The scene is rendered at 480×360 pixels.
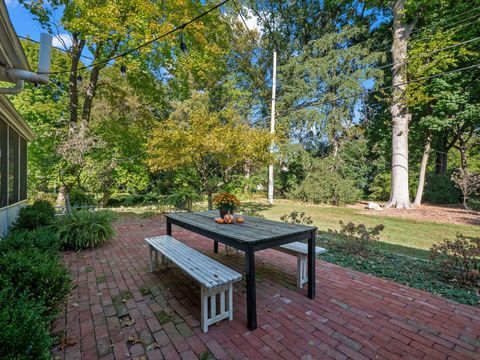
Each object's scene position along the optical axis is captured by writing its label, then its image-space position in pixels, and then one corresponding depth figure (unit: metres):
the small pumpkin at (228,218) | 3.21
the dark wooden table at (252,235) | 2.26
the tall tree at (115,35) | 7.10
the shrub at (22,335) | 1.18
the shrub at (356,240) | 4.43
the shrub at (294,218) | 5.53
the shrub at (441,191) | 11.63
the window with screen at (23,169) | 5.95
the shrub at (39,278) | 2.06
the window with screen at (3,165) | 4.43
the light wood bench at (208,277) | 2.20
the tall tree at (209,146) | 7.05
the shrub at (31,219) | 4.72
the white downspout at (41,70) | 2.52
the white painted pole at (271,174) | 11.73
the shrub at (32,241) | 2.95
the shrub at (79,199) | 8.23
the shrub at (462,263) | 3.23
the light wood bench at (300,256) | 3.06
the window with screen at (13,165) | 4.91
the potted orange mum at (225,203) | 3.29
